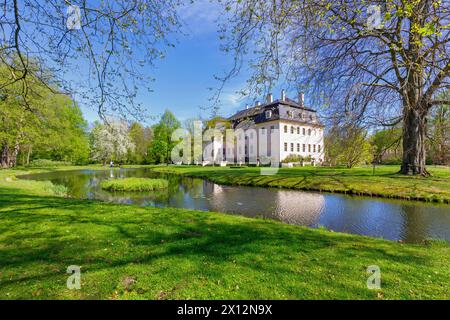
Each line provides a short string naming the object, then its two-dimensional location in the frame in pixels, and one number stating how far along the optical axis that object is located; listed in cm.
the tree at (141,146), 5000
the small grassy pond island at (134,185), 1584
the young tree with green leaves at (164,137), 4338
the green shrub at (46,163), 3934
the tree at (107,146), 4233
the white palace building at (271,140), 3338
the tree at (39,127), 1792
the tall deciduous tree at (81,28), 420
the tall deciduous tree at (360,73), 438
